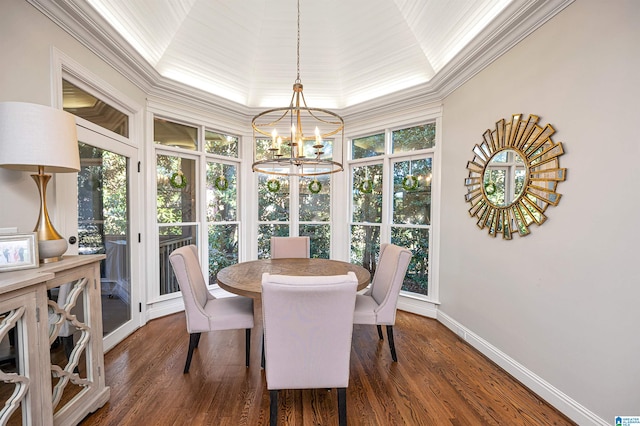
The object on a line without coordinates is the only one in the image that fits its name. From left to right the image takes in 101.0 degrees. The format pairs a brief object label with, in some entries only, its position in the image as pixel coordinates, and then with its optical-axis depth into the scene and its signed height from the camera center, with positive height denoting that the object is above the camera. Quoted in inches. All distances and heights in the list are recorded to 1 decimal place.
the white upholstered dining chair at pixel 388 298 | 85.0 -30.2
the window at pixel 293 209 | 162.7 +0.0
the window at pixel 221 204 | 147.3 +2.8
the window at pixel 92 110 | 81.3 +34.5
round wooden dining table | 75.6 -21.9
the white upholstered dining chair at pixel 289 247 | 124.5 -18.2
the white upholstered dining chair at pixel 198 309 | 77.7 -32.6
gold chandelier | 157.3 +44.4
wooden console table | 46.7 -28.2
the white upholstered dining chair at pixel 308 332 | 52.9 -26.3
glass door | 88.3 -5.0
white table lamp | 52.2 +13.2
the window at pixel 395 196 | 134.8 +7.3
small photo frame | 51.0 -8.5
